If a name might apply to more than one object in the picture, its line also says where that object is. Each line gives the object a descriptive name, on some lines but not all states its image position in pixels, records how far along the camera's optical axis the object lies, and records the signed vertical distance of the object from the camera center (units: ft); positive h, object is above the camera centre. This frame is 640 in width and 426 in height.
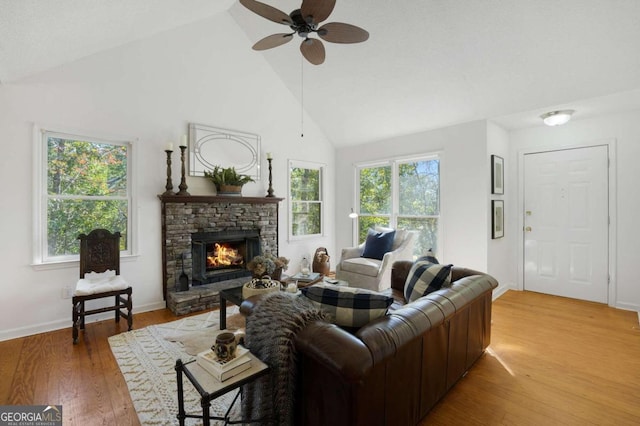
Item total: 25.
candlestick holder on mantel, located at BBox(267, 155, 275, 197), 15.43 +1.30
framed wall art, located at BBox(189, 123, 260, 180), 13.23 +2.96
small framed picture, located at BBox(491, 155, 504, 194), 13.70 +1.76
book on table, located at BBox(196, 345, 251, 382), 4.37 -2.31
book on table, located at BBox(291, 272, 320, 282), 11.21 -2.49
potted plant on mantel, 13.50 +1.49
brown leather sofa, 4.12 -2.46
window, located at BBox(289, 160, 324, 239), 17.37 +0.76
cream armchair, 13.08 -2.41
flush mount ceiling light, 12.08 +3.89
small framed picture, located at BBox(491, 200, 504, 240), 13.66 -0.33
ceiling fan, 6.69 +4.65
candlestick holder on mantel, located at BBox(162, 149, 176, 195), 12.05 +1.31
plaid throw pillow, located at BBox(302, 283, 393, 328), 5.21 -1.65
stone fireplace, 12.26 -1.23
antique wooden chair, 9.43 -2.33
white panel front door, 12.90 -0.51
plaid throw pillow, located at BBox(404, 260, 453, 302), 7.41 -1.72
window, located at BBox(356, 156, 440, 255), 15.44 +0.85
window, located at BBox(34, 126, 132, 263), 10.24 +0.79
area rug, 6.29 -4.09
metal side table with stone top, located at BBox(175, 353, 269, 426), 4.10 -2.46
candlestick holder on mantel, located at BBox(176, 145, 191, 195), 12.22 +1.16
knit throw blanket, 4.68 -2.28
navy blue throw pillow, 14.08 -1.55
